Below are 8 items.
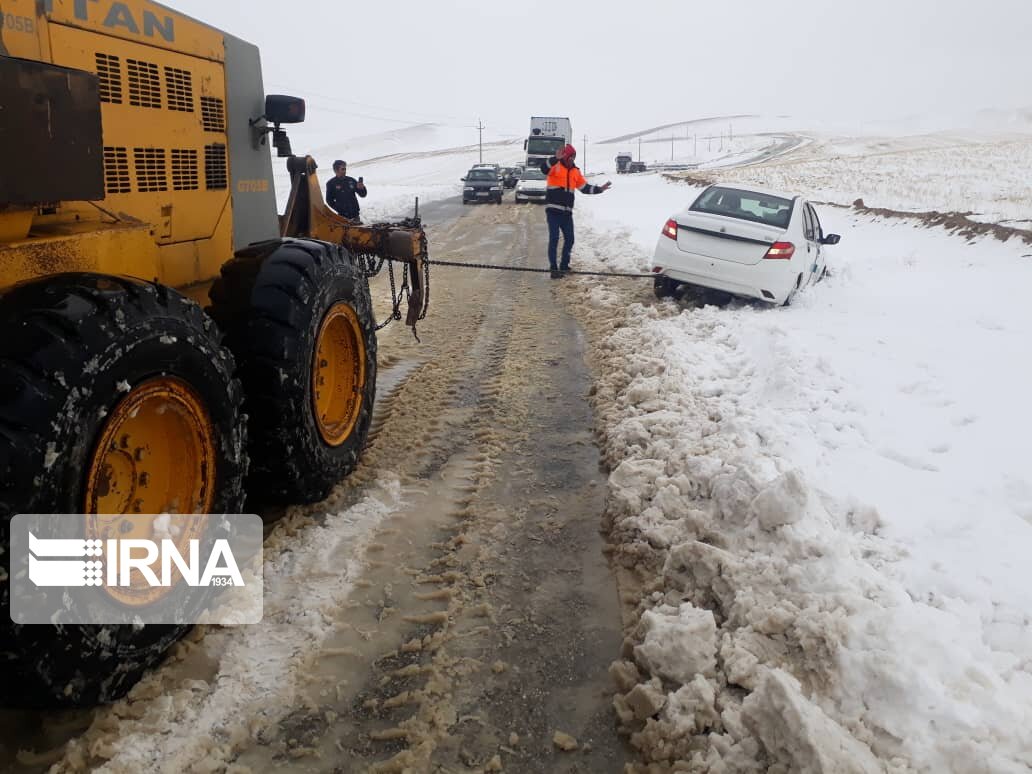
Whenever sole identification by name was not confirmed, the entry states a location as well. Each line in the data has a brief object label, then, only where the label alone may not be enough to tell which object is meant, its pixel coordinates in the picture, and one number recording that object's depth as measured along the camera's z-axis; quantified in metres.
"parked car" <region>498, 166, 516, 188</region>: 39.06
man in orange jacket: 11.17
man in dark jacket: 11.91
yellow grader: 2.29
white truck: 34.81
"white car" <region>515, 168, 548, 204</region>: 28.98
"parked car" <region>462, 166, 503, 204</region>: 29.19
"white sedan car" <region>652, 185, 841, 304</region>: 8.98
